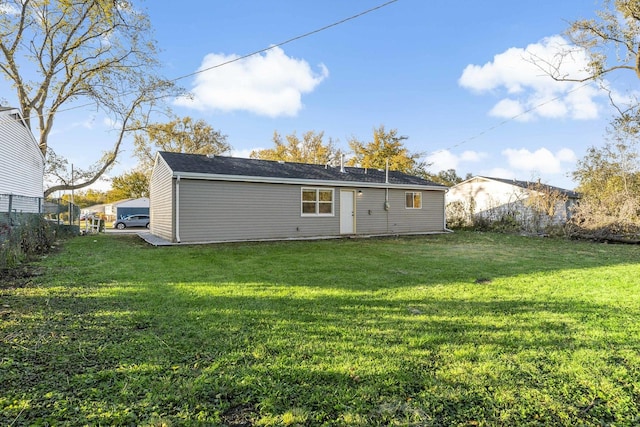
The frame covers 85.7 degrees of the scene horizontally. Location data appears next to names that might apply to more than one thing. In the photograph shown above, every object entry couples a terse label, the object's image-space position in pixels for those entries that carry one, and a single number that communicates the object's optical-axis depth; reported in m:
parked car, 27.16
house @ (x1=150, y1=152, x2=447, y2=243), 11.24
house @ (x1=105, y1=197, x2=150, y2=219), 33.59
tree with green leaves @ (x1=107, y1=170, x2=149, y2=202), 39.91
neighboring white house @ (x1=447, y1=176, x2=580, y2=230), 15.46
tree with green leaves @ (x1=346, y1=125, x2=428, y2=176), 29.55
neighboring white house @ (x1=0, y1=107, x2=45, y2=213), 11.37
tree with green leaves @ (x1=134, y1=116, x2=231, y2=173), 29.50
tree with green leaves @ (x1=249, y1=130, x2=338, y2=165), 33.34
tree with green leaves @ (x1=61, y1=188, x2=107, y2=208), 55.47
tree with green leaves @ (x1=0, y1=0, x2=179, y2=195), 15.98
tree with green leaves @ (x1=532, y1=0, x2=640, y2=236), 11.09
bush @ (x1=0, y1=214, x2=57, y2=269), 6.21
